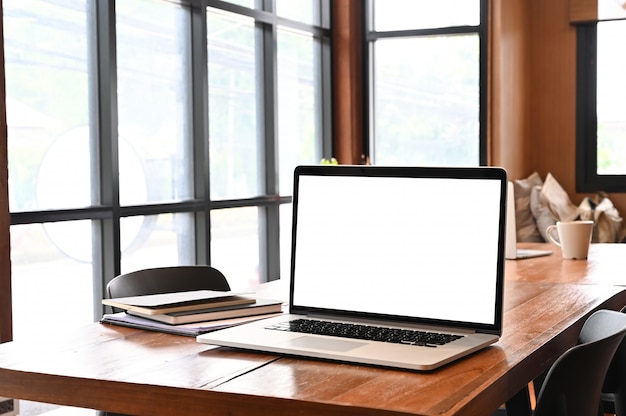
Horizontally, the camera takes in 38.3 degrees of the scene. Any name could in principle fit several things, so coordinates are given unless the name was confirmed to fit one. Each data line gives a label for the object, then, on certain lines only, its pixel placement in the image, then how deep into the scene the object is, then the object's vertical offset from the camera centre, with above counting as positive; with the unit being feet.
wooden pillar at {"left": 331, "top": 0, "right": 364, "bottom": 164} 21.13 +2.25
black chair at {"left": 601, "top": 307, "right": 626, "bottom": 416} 6.74 -1.68
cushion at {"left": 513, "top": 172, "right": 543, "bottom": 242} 20.47 -1.08
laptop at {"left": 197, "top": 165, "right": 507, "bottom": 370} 5.38 -0.61
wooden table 4.32 -1.08
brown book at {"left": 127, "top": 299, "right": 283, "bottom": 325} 6.21 -0.99
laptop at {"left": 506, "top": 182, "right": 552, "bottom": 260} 10.41 -0.87
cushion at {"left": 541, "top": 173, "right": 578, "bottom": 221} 20.66 -0.76
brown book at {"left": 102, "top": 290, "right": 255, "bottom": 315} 6.29 -0.91
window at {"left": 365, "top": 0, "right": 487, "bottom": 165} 21.09 +2.10
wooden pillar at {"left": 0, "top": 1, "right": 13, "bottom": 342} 11.43 -0.74
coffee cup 10.43 -0.84
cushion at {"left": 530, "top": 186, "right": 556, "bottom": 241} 20.29 -0.99
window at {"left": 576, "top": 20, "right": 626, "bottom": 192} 21.89 +1.44
